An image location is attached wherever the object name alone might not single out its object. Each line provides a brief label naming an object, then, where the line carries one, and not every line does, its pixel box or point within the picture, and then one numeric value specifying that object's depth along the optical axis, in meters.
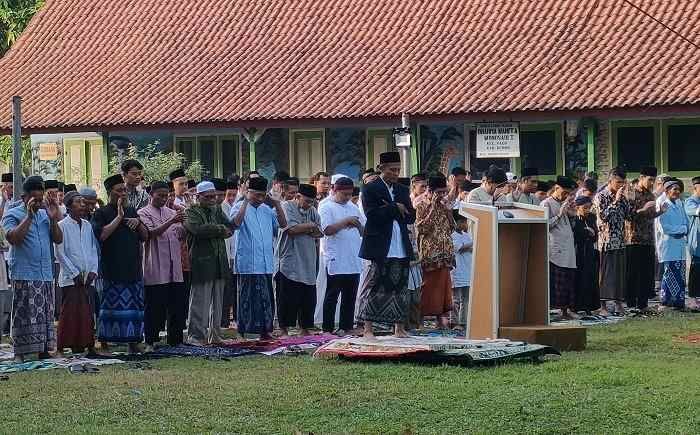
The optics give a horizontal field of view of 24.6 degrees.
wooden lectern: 14.24
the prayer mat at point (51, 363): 13.54
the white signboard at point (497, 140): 29.86
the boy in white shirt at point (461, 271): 17.70
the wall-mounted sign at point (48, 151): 34.09
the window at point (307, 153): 32.81
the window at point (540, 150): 29.81
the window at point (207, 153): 34.28
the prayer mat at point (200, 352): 14.32
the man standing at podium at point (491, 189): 17.53
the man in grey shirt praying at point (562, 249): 18.77
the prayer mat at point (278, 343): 14.73
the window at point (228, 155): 34.00
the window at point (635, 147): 28.77
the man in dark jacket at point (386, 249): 14.84
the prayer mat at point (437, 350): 12.79
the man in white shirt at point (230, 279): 17.95
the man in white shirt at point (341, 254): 16.86
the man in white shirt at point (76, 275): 14.52
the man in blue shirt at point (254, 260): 15.99
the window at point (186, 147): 34.53
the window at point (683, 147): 28.28
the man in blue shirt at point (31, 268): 14.17
